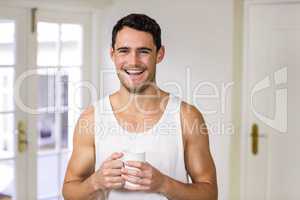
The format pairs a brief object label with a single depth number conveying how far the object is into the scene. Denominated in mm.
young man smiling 1698
